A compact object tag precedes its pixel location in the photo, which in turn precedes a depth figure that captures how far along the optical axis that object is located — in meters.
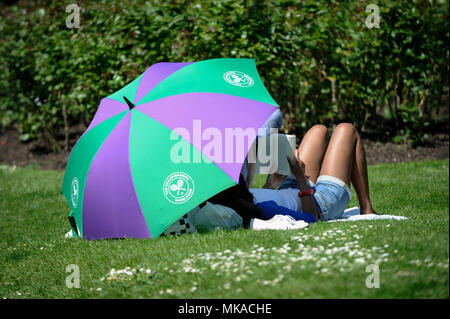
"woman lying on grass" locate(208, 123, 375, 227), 7.79
